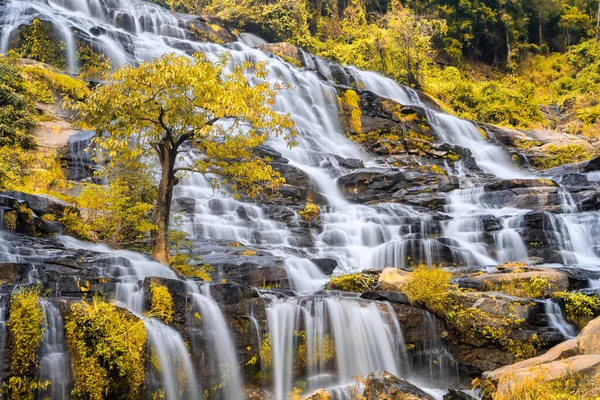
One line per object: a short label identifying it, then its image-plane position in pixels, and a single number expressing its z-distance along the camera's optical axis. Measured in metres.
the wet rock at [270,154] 21.11
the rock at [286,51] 33.91
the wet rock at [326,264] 13.74
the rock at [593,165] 21.33
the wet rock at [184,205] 16.27
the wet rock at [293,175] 20.34
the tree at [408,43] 34.19
